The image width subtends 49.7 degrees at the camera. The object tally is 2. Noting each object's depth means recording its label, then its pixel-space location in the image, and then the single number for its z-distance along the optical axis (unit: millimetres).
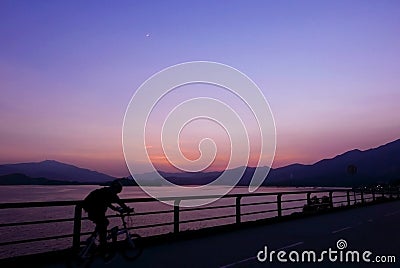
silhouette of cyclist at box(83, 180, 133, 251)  8516
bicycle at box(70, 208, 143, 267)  8133
